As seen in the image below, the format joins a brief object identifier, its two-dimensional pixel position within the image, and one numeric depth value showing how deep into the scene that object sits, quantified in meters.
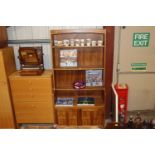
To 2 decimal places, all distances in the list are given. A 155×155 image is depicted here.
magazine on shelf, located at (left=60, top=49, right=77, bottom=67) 2.97
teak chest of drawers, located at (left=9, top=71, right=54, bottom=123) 2.84
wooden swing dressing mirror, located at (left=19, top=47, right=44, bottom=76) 2.87
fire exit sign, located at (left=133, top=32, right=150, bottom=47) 3.04
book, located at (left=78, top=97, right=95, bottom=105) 2.99
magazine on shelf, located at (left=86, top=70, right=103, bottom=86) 3.06
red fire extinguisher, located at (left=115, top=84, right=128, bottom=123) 2.77
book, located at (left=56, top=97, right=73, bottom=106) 3.00
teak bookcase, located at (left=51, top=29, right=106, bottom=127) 2.91
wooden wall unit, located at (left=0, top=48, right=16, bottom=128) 2.73
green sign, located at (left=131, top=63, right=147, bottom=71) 3.25
